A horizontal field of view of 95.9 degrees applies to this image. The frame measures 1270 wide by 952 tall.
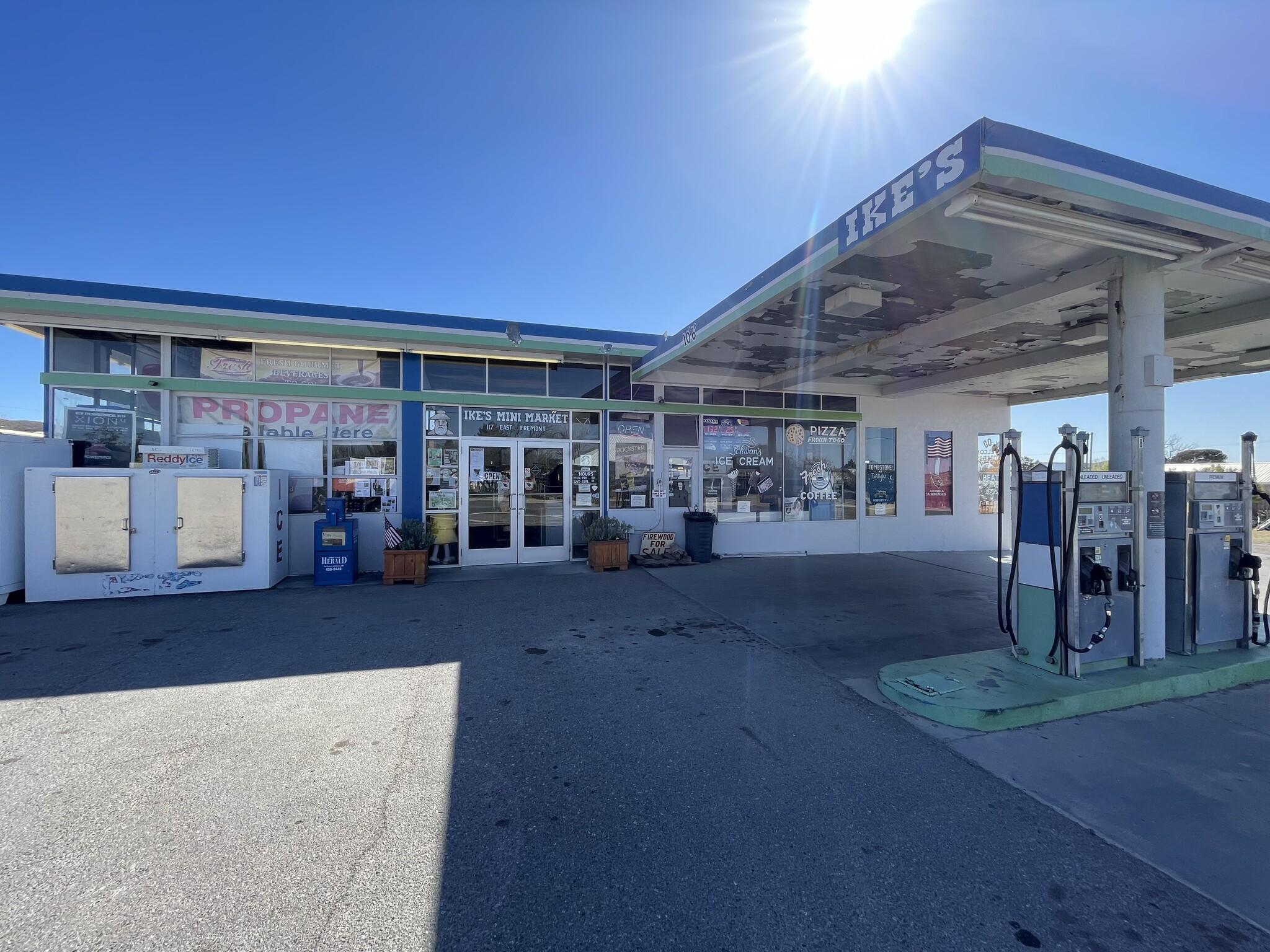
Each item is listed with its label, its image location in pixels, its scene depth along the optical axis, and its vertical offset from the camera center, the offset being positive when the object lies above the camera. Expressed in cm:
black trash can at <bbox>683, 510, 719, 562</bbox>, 1180 -120
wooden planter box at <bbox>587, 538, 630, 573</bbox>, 1082 -148
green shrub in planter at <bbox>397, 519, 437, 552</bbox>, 971 -104
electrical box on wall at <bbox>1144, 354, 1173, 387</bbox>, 509 +97
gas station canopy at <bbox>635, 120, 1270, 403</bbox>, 420 +223
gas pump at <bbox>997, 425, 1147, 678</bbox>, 481 -72
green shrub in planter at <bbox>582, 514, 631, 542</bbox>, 1102 -101
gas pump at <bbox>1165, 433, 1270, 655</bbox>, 546 -77
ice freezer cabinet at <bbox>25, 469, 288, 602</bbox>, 808 -83
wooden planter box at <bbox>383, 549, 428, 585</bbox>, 955 -149
